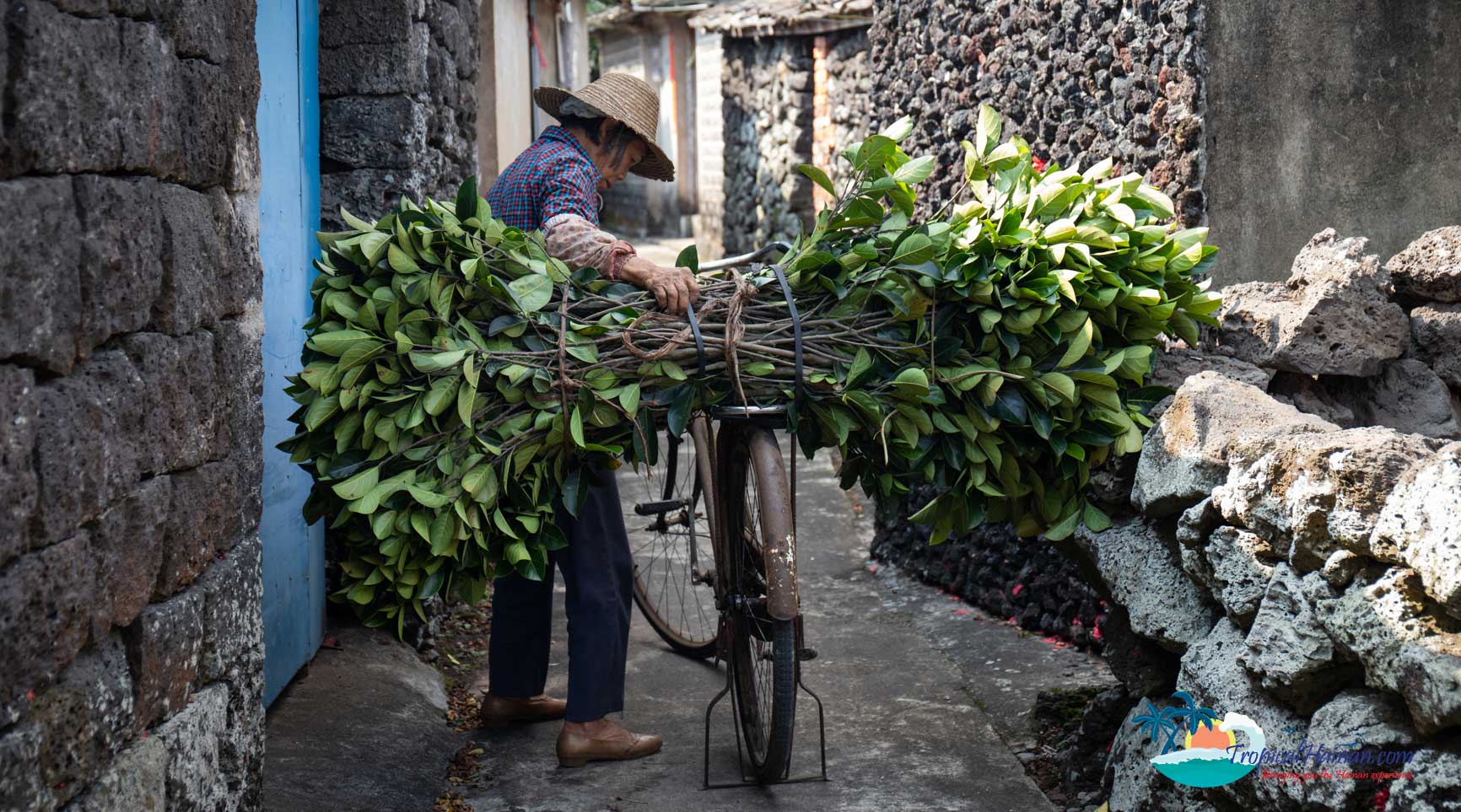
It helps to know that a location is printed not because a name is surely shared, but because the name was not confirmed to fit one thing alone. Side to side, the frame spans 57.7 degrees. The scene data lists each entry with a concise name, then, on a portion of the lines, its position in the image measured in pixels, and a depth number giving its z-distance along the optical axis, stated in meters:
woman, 3.95
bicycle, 3.51
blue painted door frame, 4.11
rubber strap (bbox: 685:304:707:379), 3.51
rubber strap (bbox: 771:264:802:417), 3.53
